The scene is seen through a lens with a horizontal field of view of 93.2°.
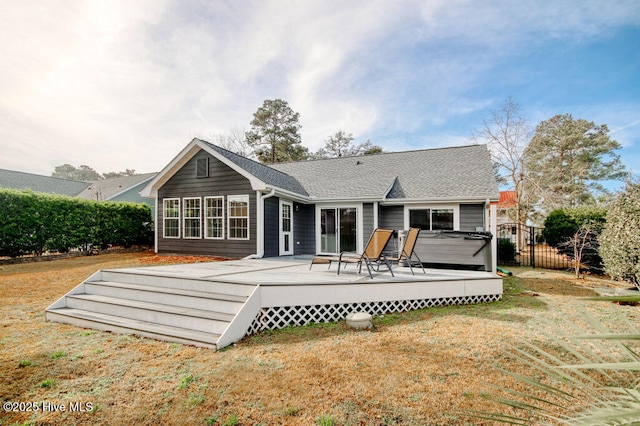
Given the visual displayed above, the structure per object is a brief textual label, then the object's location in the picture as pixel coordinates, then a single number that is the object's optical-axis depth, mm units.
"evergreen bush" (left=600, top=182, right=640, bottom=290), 7352
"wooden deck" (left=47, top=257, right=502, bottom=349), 4641
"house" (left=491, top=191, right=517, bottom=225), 21266
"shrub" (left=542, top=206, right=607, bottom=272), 10328
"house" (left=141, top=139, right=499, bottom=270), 10680
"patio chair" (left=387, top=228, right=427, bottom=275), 6853
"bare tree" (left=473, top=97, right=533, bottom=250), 19734
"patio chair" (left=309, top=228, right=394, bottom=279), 6113
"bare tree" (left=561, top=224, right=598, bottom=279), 9836
